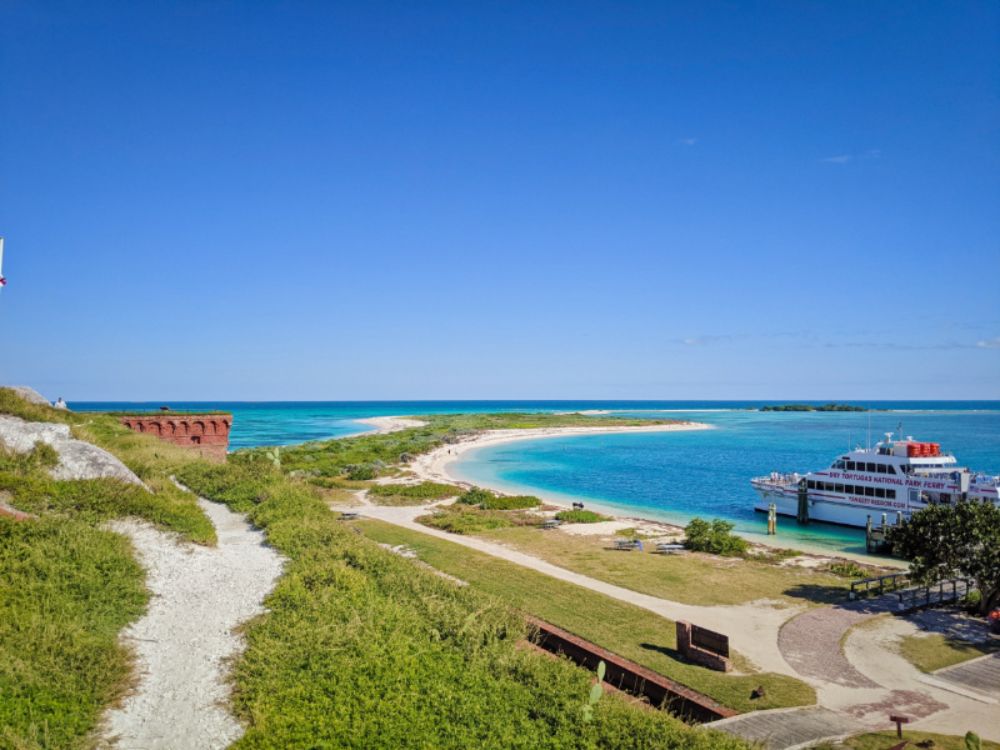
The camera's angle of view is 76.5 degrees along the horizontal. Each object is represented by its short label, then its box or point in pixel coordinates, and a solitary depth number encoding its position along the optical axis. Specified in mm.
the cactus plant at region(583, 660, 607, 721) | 12195
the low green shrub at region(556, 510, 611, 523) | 40288
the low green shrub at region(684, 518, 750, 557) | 32062
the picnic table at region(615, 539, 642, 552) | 32525
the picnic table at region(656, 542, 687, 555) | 32000
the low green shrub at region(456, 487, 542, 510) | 45094
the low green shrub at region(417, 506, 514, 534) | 36438
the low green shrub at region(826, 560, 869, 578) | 28336
